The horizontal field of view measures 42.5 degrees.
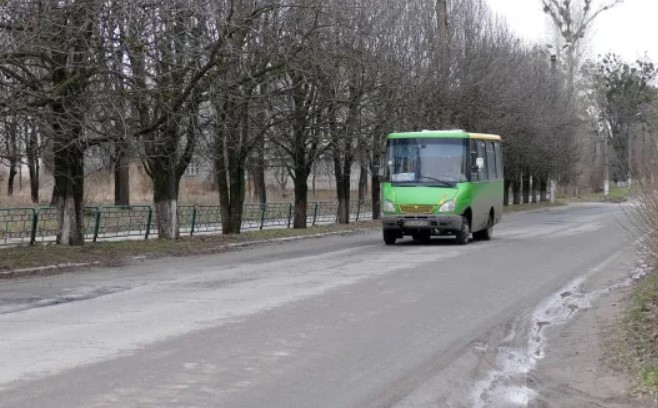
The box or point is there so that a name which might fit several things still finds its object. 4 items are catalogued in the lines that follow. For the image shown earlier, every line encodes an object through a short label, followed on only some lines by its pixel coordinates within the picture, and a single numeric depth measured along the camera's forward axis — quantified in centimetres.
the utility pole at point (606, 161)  7412
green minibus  2248
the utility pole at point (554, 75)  5497
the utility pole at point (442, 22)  3429
